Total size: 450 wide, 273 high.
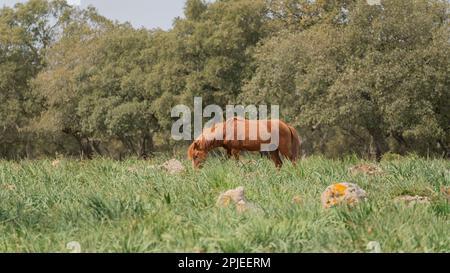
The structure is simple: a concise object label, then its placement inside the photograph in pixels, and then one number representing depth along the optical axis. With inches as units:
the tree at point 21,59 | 3870.6
